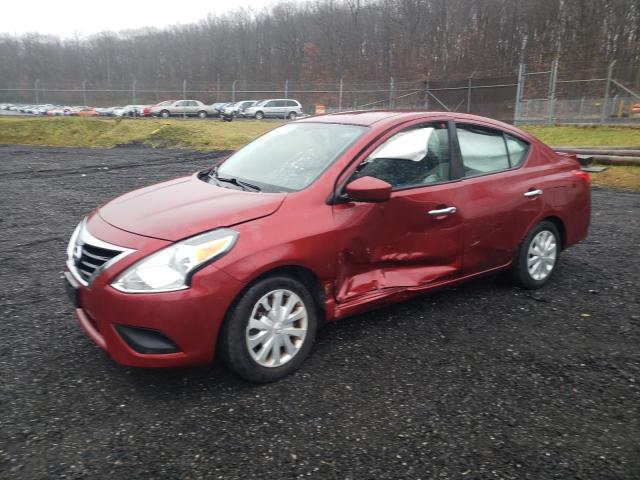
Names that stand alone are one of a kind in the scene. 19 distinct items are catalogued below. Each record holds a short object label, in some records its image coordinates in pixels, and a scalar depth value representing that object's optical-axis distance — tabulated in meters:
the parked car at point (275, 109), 37.16
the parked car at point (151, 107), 38.56
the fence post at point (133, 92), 37.31
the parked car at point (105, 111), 41.18
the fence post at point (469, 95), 26.16
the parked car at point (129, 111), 38.97
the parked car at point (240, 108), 37.50
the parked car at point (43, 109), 40.88
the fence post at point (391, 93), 31.25
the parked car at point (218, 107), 39.55
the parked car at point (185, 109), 38.72
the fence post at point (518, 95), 22.33
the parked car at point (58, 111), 40.92
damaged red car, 2.84
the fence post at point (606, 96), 21.16
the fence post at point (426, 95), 28.85
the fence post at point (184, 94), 38.91
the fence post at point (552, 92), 21.88
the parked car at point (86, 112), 41.53
